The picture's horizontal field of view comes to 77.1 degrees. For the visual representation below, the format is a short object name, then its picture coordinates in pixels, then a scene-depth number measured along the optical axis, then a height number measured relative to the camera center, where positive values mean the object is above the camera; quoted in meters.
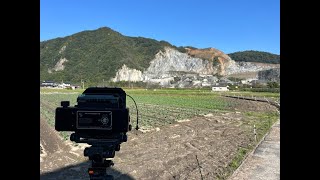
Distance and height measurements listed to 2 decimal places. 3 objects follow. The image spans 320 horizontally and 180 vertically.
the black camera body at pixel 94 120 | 1.35 -0.22
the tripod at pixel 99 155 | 1.57 -0.57
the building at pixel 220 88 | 65.14 -0.22
